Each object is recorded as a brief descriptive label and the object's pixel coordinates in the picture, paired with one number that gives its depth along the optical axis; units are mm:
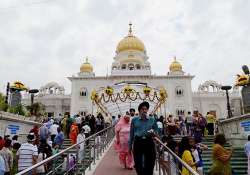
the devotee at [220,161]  3212
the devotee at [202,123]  9766
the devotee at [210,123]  9964
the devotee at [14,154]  5496
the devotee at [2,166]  3966
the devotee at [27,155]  4367
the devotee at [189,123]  10051
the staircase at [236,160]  7138
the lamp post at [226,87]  12464
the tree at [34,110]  15274
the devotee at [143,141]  3500
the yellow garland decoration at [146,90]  13981
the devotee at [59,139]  7064
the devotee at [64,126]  10199
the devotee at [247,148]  5260
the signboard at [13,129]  8729
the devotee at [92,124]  10300
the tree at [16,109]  11976
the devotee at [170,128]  7418
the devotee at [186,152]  3469
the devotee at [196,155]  3755
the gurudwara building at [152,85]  28958
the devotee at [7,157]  4624
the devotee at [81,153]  5335
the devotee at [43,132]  7136
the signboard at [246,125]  8286
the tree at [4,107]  11476
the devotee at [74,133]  7904
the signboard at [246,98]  8855
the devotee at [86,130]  8259
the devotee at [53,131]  7956
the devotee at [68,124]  10171
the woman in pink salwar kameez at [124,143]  5260
